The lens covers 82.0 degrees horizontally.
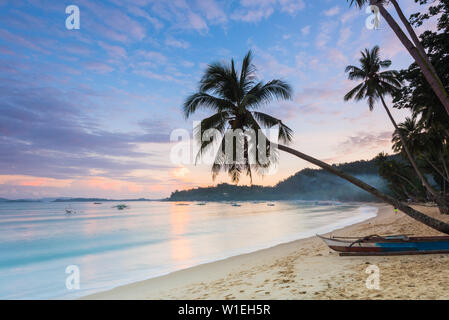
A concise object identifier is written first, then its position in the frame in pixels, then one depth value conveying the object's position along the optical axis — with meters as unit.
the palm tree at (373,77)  18.23
